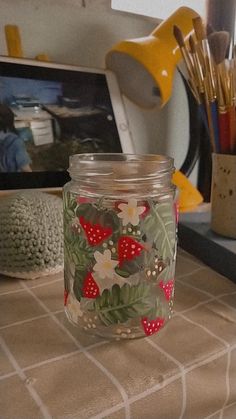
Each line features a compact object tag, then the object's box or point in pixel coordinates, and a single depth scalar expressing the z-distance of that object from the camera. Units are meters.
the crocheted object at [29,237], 0.33
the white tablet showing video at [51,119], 0.46
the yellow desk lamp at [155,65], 0.49
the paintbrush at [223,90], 0.39
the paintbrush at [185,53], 0.43
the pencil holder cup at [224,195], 0.40
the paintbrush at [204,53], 0.41
